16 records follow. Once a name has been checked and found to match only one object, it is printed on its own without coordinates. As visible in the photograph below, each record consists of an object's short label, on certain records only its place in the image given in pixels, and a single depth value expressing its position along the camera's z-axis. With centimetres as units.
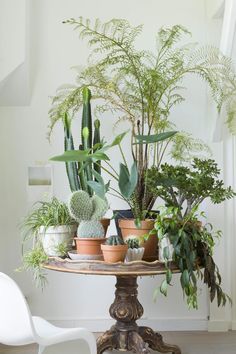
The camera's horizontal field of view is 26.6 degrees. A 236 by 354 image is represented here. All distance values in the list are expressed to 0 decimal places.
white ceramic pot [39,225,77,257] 311
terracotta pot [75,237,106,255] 300
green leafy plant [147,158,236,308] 284
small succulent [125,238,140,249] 295
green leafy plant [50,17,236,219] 335
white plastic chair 229
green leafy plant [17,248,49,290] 307
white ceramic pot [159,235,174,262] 287
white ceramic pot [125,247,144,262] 292
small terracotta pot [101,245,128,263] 286
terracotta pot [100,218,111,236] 330
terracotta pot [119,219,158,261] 307
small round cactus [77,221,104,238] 304
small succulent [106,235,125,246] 288
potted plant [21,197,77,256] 311
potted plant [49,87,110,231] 330
